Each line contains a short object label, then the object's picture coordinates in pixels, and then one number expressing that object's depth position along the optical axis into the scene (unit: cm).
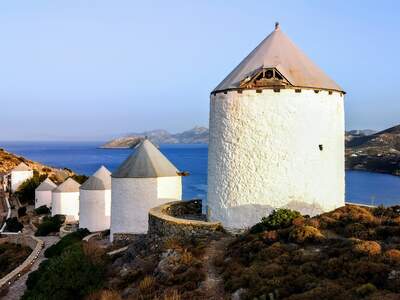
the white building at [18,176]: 5694
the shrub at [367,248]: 1105
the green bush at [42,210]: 4520
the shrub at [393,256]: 1040
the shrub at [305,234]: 1302
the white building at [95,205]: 3266
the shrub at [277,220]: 1485
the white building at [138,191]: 2398
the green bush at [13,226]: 4012
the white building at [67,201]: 4003
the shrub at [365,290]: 935
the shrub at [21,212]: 4650
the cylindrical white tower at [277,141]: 1571
